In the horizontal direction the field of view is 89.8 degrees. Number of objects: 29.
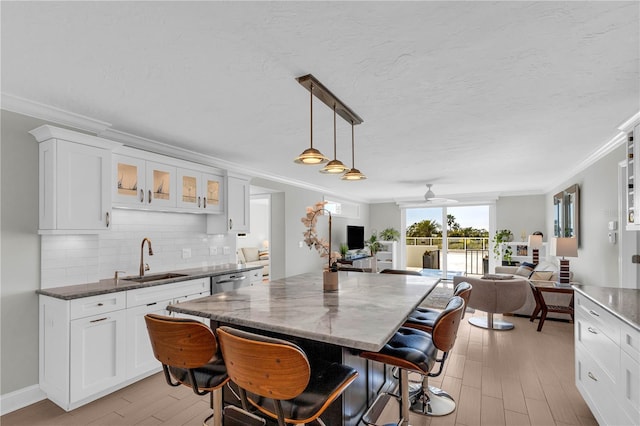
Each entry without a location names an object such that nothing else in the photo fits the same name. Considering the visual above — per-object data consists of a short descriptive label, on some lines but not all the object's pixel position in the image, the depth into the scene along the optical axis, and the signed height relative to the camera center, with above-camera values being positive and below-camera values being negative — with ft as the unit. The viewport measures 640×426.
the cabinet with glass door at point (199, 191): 12.60 +1.16
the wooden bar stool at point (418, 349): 6.09 -2.66
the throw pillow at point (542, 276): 17.16 -3.05
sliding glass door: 29.81 -1.68
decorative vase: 8.07 -1.56
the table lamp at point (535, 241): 21.35 -1.47
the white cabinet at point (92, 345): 8.25 -3.48
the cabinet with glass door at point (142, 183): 10.47 +1.24
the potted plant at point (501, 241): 26.48 -1.82
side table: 14.51 -3.75
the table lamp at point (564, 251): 14.21 -1.41
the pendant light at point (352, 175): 9.53 +1.31
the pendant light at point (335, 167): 8.30 +1.36
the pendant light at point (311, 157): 7.42 +1.44
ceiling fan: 22.43 +1.62
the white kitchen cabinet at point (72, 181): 8.73 +1.07
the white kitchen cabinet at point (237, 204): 14.55 +0.71
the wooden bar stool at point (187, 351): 5.15 -2.16
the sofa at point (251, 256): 29.37 -3.51
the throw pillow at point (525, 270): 19.70 -3.19
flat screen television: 28.89 -1.66
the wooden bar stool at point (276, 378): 4.19 -2.18
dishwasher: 12.32 -2.52
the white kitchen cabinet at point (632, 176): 7.92 +1.12
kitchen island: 4.98 -1.77
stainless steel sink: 11.02 -2.11
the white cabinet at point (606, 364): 5.62 -2.98
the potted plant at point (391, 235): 32.22 -1.61
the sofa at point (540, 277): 15.03 -3.39
